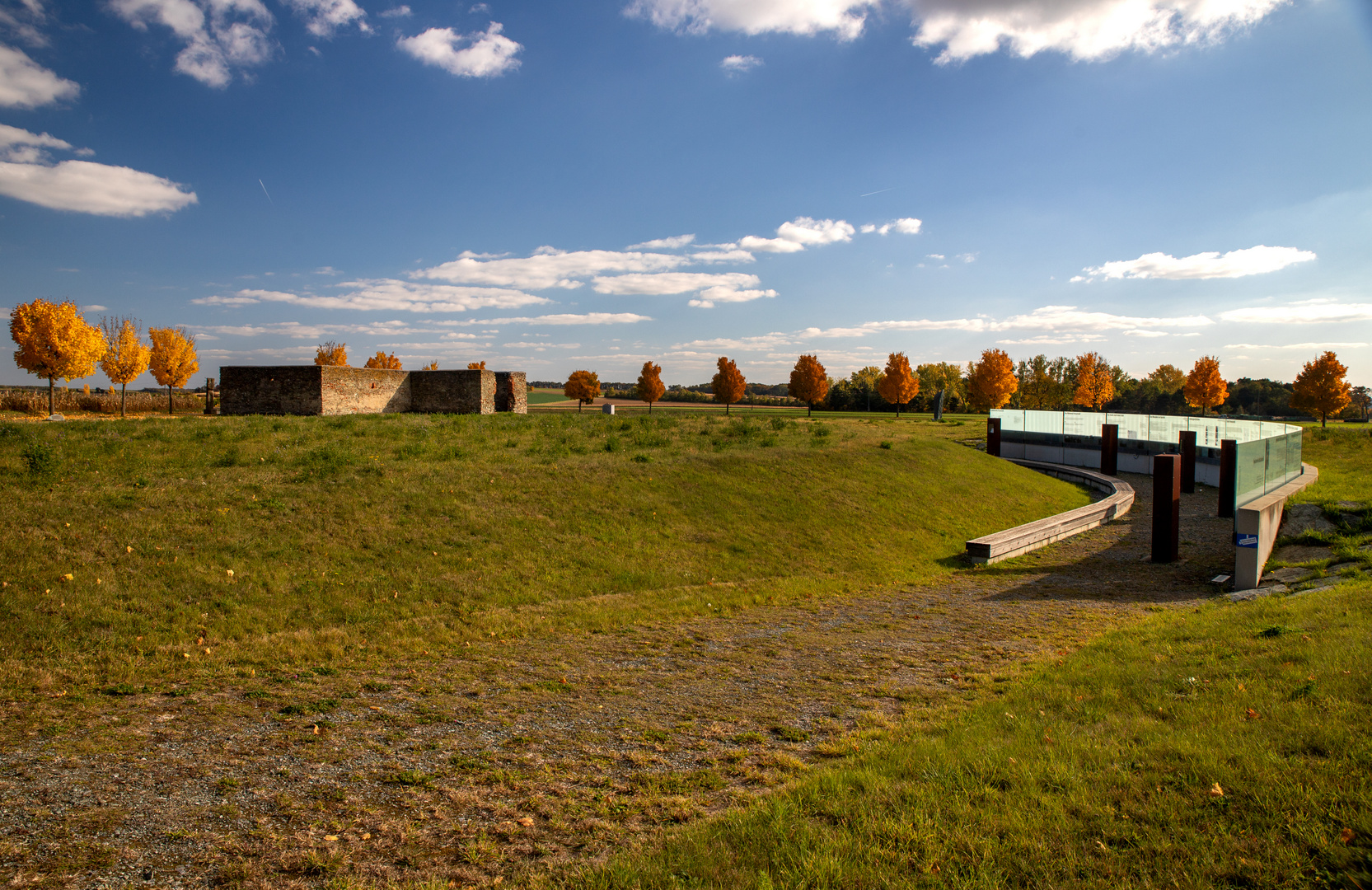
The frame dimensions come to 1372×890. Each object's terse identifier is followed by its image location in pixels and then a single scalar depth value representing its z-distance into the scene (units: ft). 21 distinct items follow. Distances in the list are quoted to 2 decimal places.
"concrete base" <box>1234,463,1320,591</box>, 37.04
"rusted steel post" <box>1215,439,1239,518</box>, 61.43
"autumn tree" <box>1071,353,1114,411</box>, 241.96
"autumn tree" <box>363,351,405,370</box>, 250.98
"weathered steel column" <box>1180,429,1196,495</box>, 78.79
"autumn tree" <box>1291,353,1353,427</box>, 158.51
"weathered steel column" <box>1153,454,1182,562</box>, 47.75
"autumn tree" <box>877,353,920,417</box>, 221.25
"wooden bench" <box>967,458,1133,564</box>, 48.37
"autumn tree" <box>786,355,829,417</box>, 225.97
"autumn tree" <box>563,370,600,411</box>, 262.06
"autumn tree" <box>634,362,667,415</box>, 247.70
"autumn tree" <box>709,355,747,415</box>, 238.89
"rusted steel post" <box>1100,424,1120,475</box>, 93.86
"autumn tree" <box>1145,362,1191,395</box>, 311.06
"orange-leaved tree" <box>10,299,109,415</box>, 116.67
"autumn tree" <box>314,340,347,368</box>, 231.50
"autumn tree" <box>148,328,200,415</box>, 152.87
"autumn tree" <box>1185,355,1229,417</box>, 195.21
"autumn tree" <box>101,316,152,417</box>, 137.69
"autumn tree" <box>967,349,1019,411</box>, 208.64
